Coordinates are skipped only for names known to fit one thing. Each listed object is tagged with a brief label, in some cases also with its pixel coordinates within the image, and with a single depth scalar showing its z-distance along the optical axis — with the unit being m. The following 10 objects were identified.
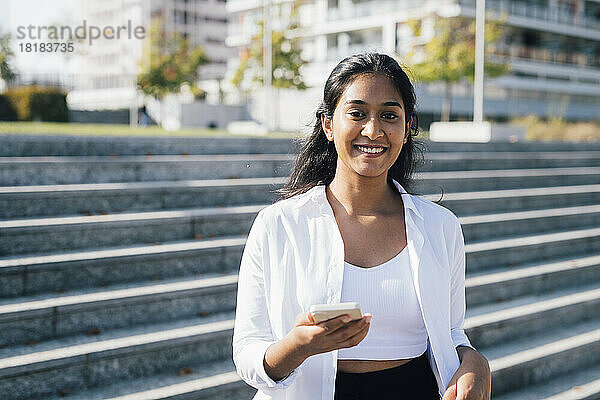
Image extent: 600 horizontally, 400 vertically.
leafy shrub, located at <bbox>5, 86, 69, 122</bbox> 20.92
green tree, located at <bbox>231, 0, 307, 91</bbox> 32.50
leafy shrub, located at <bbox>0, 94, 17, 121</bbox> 22.27
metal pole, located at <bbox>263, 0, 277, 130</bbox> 22.58
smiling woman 1.88
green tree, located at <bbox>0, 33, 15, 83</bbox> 26.30
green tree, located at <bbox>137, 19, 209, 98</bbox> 41.03
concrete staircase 3.74
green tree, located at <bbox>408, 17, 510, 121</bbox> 27.11
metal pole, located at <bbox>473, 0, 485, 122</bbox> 12.92
